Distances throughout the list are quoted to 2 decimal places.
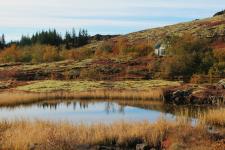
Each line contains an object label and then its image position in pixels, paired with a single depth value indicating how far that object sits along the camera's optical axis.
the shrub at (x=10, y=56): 98.50
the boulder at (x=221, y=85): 36.78
